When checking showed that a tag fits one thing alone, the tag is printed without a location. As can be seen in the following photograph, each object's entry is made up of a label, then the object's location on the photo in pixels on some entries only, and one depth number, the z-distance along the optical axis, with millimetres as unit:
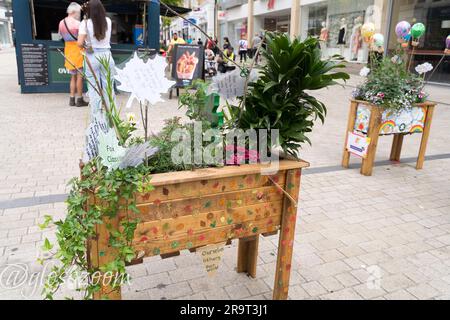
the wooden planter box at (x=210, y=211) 1761
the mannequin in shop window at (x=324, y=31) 17406
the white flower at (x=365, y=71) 4453
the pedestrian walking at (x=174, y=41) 10483
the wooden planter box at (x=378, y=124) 4480
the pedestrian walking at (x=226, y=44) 15444
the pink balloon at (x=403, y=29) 5680
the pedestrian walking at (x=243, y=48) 19184
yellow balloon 6116
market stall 8781
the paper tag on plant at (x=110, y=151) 1644
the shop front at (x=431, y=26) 12312
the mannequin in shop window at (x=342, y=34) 16150
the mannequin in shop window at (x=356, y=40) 15219
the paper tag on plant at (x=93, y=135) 1779
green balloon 5750
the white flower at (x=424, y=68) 4392
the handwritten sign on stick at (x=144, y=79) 1785
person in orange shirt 7367
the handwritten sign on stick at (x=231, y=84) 2031
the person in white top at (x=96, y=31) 5750
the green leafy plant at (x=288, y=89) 1962
